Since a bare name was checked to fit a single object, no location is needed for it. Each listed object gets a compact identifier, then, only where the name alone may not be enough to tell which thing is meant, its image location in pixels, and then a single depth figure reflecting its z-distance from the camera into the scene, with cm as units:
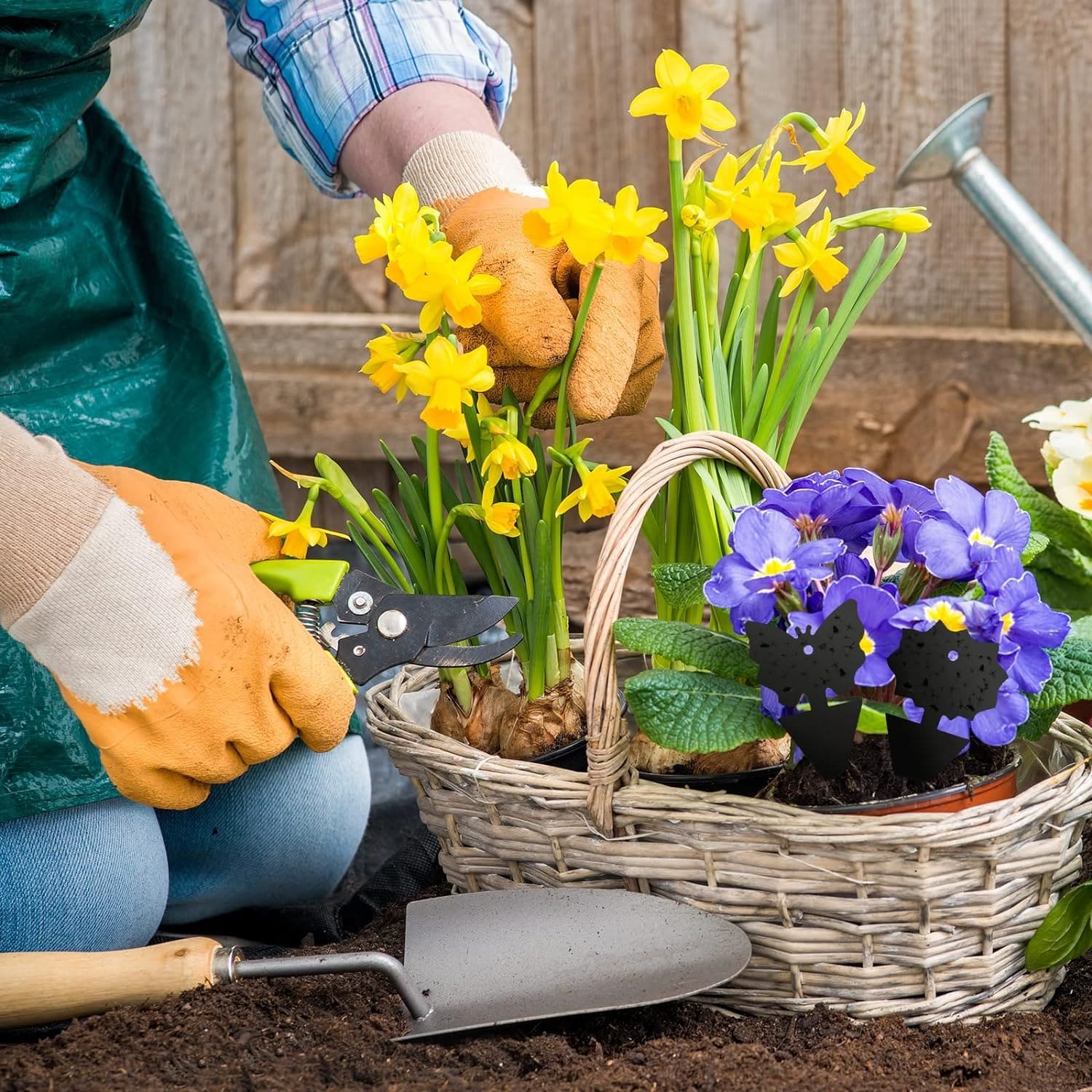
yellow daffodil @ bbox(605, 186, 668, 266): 180
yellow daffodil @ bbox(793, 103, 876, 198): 187
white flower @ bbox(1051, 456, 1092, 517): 201
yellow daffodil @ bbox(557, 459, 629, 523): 186
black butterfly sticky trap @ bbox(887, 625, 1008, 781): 175
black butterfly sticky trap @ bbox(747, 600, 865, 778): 174
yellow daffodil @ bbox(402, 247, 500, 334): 181
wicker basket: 178
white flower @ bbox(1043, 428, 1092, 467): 202
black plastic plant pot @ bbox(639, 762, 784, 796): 184
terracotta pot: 179
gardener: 181
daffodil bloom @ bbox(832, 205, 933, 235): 187
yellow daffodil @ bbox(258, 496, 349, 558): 188
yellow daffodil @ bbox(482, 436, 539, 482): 184
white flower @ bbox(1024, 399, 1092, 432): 204
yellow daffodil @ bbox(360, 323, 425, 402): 186
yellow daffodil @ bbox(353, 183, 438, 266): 181
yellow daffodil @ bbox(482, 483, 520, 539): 186
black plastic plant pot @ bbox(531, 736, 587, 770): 189
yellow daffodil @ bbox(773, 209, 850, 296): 187
